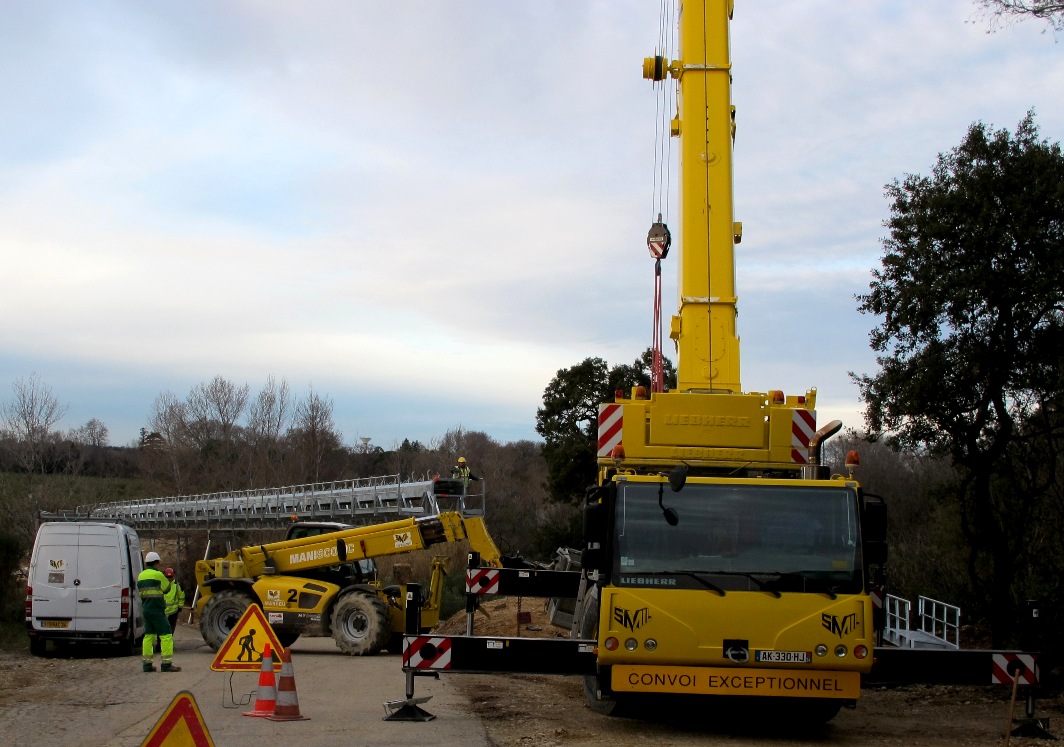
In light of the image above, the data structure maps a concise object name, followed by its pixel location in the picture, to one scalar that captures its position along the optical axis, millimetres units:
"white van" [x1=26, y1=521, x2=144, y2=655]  19766
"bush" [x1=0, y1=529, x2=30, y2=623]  31625
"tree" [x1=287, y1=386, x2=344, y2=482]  78125
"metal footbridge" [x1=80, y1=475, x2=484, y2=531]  31373
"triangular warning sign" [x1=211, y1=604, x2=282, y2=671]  11695
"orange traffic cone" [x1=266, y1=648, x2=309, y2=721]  10820
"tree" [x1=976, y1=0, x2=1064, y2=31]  10203
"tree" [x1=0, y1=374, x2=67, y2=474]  57625
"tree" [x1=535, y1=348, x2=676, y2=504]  45906
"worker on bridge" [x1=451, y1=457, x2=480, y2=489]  26688
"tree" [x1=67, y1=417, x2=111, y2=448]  87062
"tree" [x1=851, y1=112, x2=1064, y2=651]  14320
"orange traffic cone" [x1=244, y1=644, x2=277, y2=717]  11078
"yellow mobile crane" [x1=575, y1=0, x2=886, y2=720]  9312
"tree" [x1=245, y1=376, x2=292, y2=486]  73750
